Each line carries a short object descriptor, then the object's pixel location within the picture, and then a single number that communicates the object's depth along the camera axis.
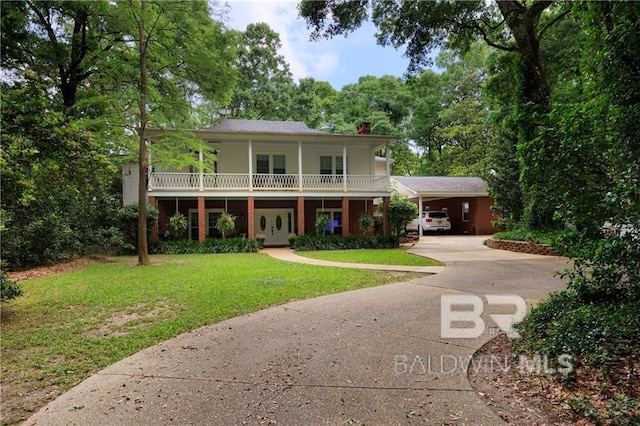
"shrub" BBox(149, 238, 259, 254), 15.94
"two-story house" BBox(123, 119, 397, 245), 17.48
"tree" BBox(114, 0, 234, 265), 11.62
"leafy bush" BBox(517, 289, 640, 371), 3.36
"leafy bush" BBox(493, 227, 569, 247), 13.05
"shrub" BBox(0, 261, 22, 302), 5.56
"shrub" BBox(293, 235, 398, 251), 17.09
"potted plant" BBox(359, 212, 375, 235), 17.66
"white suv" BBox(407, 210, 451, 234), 24.97
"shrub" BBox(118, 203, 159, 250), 15.48
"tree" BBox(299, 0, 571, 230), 10.43
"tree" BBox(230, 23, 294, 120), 32.16
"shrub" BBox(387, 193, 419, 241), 18.19
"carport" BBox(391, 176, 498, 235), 23.73
